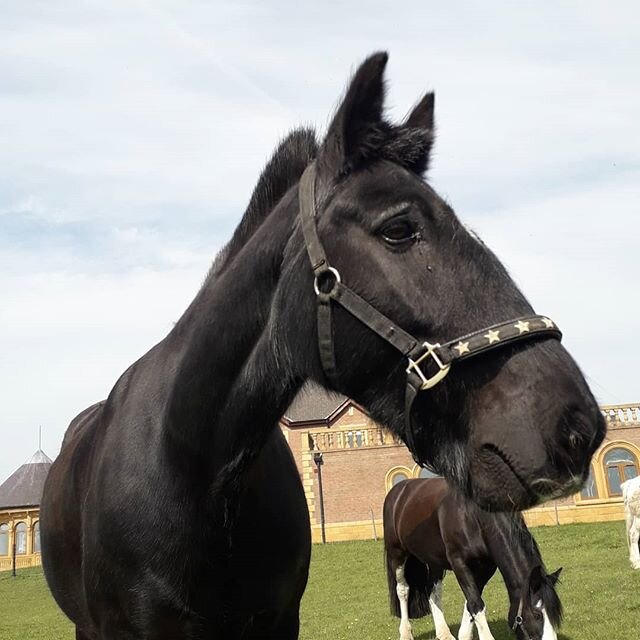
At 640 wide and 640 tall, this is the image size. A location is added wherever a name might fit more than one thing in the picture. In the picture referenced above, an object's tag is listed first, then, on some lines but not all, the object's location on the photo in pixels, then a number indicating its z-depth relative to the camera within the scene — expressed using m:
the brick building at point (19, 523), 51.84
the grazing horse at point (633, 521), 17.55
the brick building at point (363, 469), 37.06
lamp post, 40.31
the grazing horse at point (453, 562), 8.52
